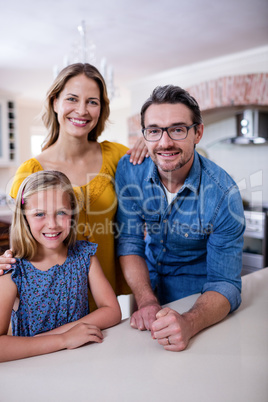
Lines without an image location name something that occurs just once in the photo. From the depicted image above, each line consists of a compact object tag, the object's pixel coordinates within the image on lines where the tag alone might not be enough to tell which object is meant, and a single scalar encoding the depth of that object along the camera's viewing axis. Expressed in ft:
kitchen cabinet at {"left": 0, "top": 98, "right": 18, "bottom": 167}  18.99
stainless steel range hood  13.15
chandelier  9.63
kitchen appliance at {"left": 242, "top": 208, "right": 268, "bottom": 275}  12.38
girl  3.23
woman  4.32
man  3.70
